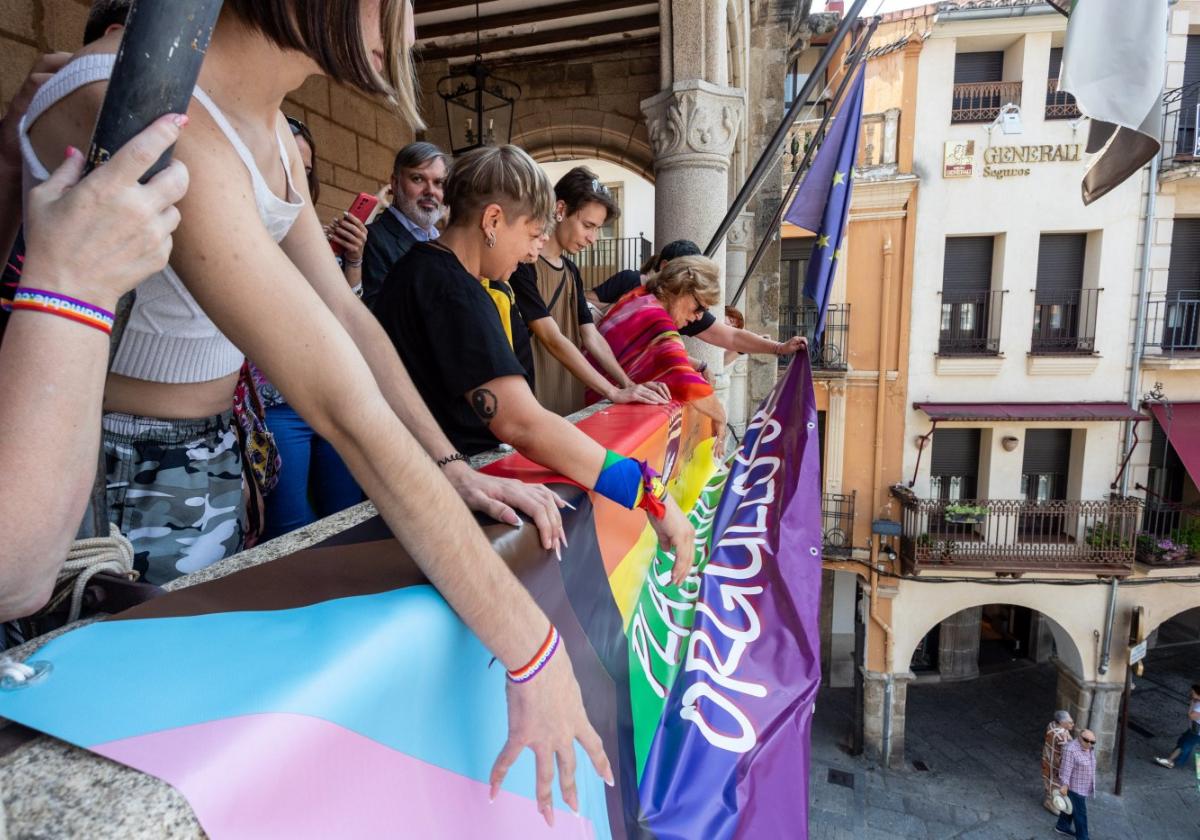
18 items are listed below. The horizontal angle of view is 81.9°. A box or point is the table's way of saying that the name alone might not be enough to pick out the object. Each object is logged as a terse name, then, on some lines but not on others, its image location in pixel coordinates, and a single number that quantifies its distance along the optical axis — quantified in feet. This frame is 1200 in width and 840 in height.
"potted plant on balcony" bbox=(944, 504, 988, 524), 39.27
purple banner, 5.04
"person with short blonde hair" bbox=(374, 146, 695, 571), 4.81
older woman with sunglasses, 10.85
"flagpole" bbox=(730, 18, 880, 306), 13.64
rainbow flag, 1.86
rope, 2.58
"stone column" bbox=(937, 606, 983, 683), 44.11
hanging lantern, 15.88
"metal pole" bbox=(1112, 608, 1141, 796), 33.71
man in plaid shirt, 28.73
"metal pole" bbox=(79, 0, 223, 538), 1.87
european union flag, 15.85
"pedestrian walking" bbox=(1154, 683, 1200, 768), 31.92
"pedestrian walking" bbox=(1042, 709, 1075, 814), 30.19
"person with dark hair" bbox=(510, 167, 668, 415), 9.55
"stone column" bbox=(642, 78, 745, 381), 14.93
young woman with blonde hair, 2.46
